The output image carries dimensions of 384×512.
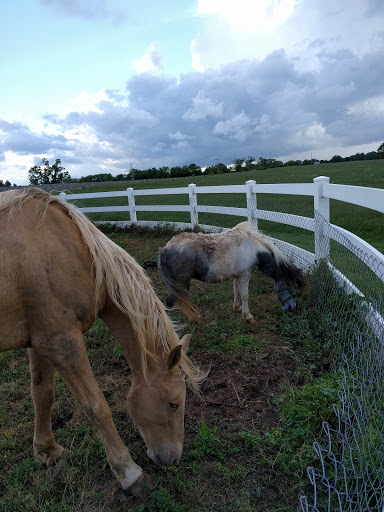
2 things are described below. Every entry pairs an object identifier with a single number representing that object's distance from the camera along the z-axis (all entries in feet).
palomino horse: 6.73
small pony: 14.76
